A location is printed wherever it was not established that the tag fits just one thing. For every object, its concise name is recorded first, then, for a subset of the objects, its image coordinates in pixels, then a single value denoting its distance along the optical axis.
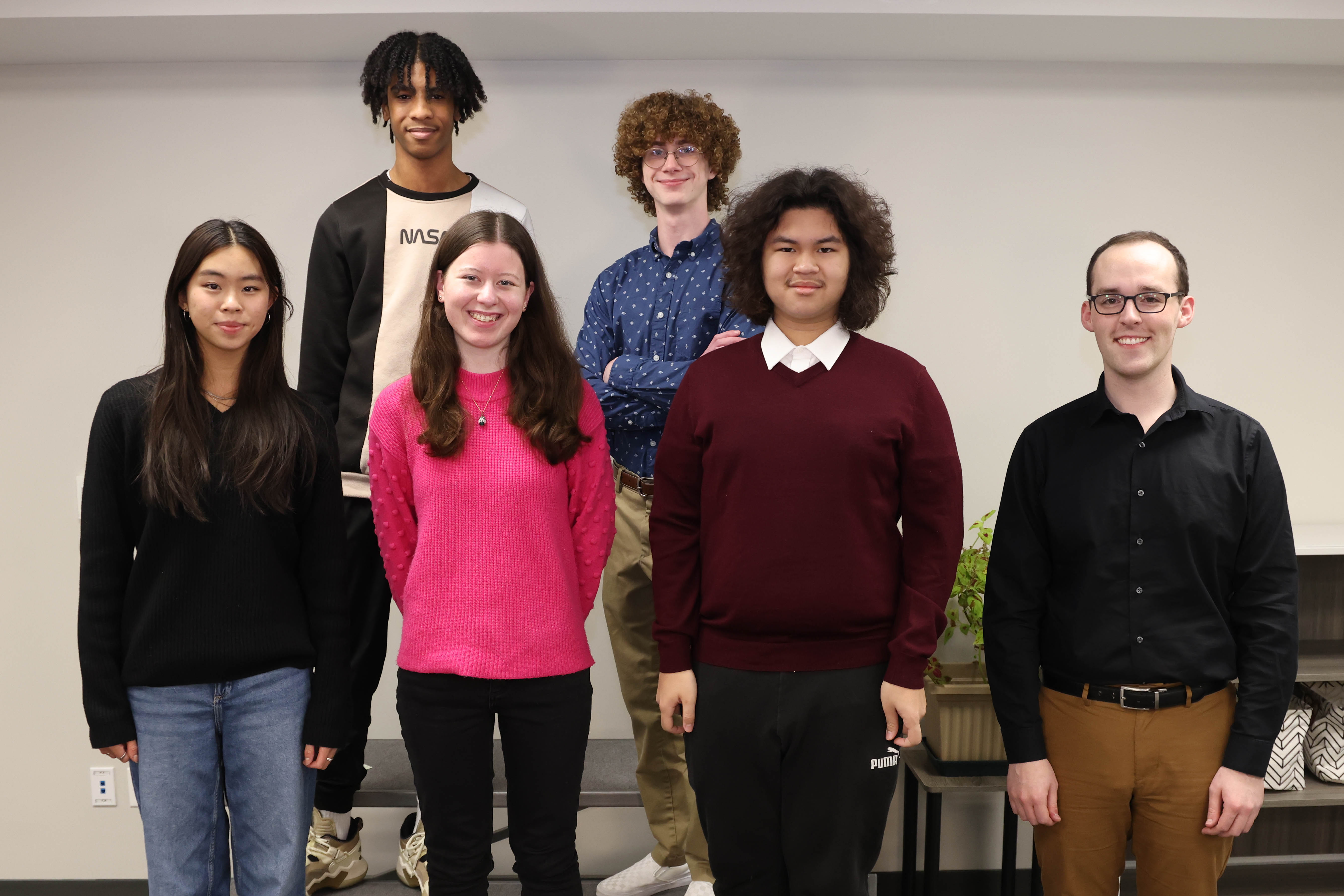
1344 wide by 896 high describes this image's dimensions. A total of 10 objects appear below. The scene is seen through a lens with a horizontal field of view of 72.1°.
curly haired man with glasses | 1.97
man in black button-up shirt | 1.63
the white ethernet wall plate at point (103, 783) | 2.82
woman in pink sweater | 1.60
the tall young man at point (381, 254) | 1.99
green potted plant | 2.37
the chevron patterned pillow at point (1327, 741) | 2.44
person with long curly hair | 1.51
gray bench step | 2.26
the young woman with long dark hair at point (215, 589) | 1.54
